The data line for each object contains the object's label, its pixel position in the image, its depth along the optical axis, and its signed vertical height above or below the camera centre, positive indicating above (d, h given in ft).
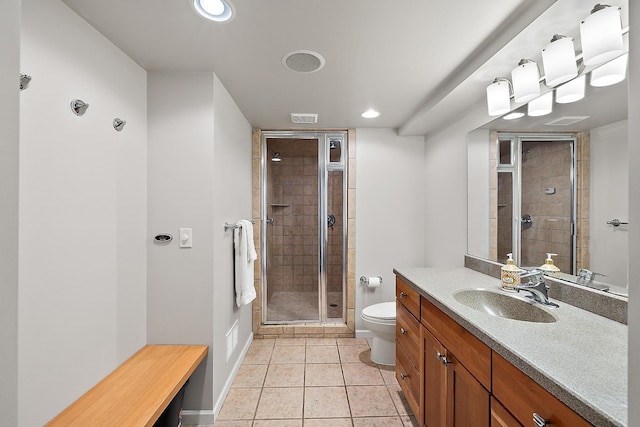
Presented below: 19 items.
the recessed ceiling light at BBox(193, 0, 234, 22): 4.22 +2.97
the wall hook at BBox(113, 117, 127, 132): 5.28 +1.58
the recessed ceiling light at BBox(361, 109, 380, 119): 8.60 +2.92
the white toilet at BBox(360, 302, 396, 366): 8.09 -3.40
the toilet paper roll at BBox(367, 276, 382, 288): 10.03 -2.44
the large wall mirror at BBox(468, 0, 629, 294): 4.11 +0.43
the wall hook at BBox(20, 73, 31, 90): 3.59 +1.61
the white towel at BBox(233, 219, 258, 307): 7.66 -1.32
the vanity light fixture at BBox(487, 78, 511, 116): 5.67 +2.24
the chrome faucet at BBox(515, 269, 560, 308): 4.62 -1.26
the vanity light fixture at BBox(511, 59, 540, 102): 4.92 +2.23
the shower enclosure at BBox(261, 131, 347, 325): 10.66 -0.53
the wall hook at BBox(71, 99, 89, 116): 4.42 +1.59
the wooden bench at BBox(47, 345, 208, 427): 4.10 -2.89
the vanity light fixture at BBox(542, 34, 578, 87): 4.22 +2.22
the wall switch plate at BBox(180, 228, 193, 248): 6.14 -0.58
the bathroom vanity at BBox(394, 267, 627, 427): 2.46 -1.58
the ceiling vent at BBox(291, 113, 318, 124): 8.91 +2.90
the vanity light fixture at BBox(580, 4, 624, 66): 3.57 +2.22
